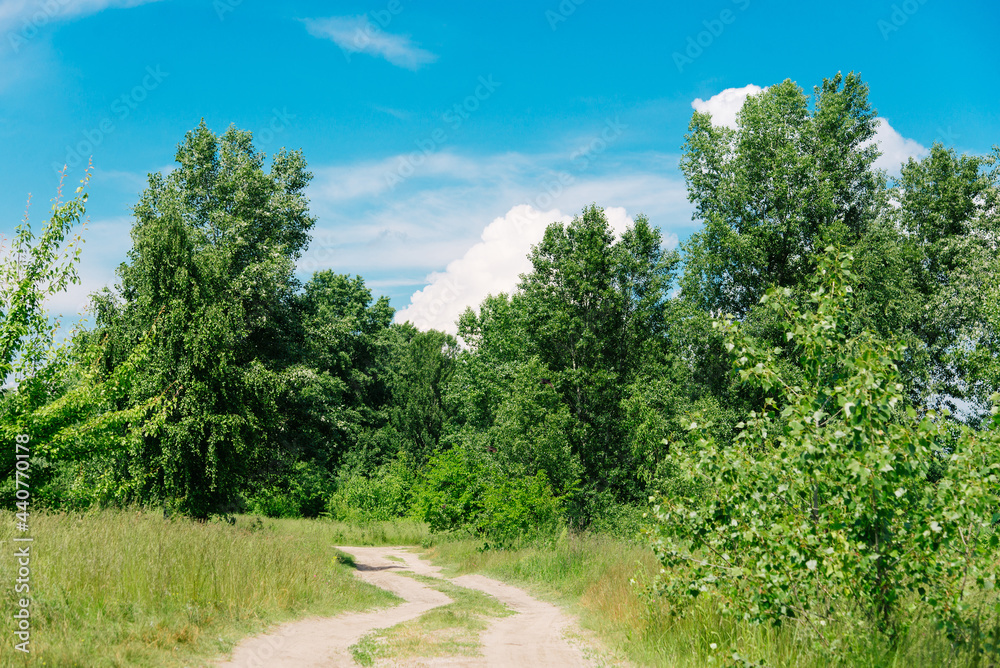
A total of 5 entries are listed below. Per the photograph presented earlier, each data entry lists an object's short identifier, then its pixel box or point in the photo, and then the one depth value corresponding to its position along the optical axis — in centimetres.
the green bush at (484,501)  2280
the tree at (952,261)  2469
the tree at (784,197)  2569
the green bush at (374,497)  3559
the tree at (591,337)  2806
